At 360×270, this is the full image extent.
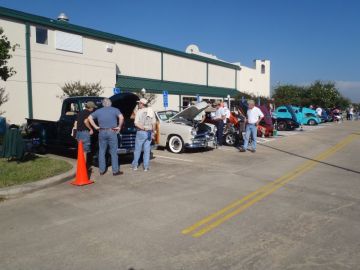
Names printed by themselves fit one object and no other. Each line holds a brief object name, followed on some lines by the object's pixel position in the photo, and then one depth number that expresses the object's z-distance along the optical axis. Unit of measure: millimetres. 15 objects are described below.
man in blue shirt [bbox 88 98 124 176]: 9539
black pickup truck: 11062
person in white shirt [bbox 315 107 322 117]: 39250
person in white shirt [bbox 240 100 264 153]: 14578
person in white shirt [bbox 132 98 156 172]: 10203
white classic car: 13945
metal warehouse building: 21062
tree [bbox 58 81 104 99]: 22797
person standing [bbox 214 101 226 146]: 16359
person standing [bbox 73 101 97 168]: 9906
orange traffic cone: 8609
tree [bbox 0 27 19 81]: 10266
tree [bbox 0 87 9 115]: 19805
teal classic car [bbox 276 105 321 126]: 34531
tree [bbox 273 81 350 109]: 54719
